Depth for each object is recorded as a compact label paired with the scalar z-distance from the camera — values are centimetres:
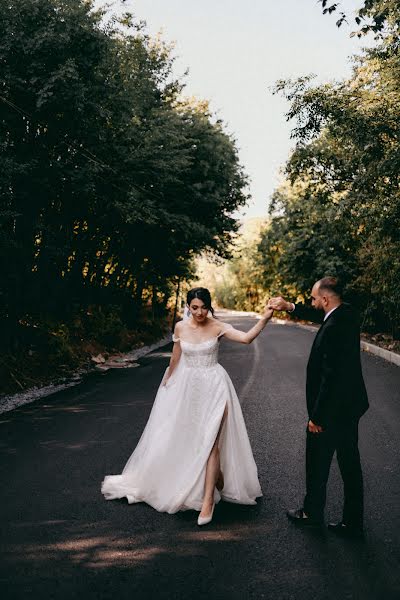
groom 425
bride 474
